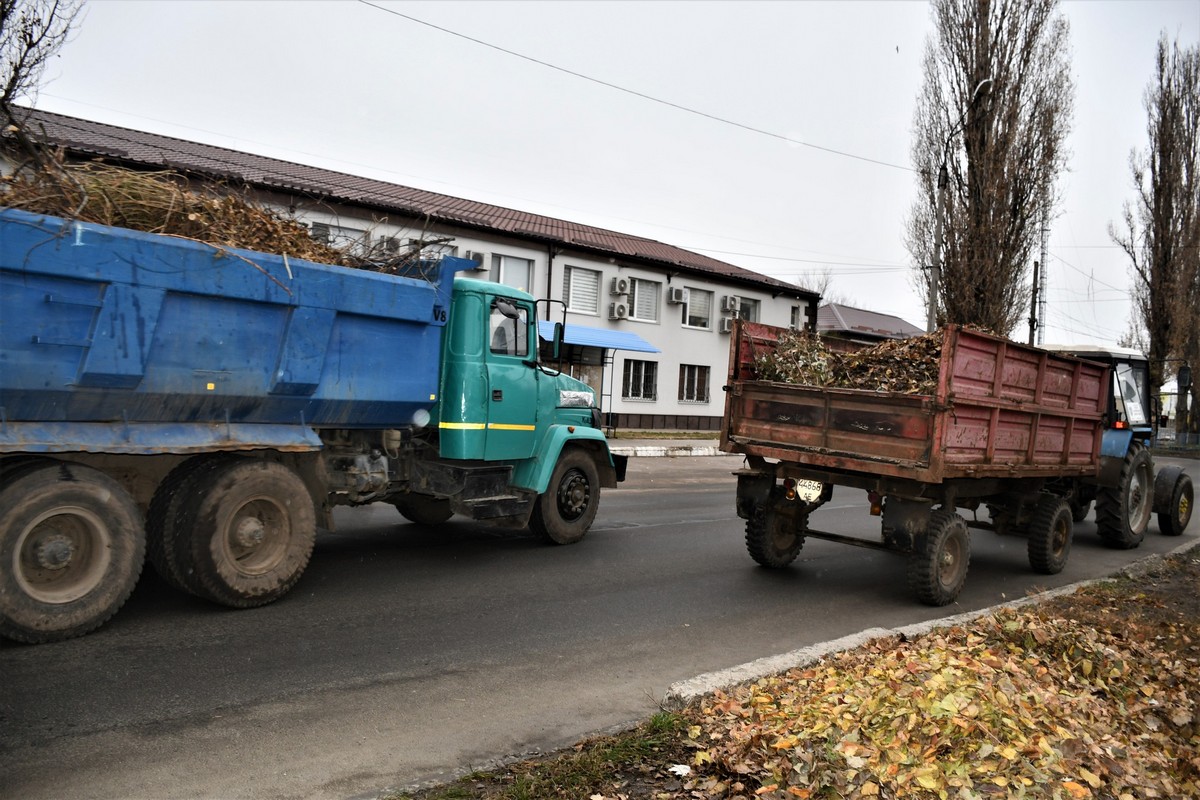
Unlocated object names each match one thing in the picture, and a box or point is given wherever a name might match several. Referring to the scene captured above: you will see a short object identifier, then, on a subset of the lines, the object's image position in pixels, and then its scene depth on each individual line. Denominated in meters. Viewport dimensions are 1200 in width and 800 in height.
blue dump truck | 5.20
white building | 21.06
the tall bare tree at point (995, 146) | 22.44
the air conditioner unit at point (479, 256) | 24.09
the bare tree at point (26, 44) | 10.40
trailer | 7.35
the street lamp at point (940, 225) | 21.30
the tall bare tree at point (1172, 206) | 36.78
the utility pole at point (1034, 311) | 27.87
